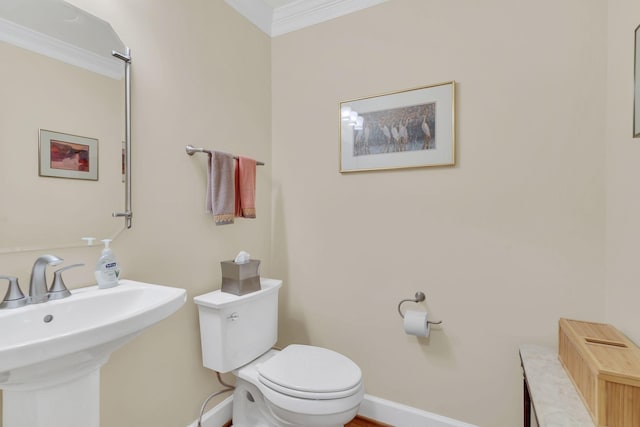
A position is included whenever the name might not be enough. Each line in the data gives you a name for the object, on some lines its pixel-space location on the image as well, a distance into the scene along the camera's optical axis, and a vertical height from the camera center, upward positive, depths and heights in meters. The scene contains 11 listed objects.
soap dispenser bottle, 1.13 -0.22
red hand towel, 1.71 +0.12
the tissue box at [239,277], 1.54 -0.34
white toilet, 1.24 -0.72
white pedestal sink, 0.71 -0.36
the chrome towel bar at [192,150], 1.52 +0.30
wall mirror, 0.98 +0.33
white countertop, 0.89 -0.60
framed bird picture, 1.59 +0.45
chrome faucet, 0.95 -0.22
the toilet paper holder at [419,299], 1.62 -0.47
